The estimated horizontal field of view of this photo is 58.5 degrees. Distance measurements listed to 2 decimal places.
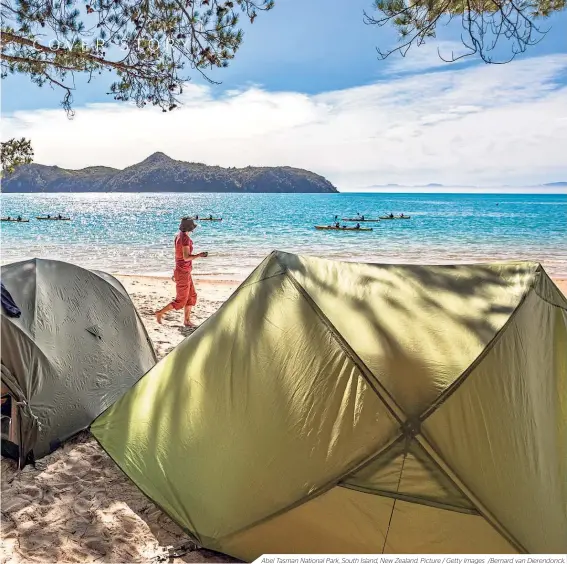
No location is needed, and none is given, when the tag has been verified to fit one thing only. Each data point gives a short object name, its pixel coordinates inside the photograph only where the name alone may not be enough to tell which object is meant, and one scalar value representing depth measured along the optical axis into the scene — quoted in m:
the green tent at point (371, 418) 2.51
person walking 7.22
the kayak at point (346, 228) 35.94
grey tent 3.59
